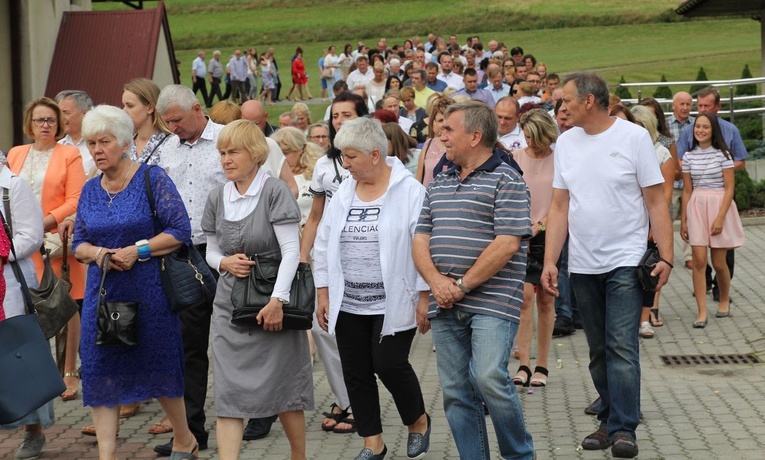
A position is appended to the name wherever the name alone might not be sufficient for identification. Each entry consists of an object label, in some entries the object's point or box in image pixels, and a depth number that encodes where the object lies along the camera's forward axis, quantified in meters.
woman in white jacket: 6.52
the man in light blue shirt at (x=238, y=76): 43.41
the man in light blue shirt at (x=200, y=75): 43.75
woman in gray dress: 6.46
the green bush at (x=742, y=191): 18.69
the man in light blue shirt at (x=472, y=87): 18.48
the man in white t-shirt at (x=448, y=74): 23.20
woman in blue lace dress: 6.66
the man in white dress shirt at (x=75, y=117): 9.02
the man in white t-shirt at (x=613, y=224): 6.68
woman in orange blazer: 8.38
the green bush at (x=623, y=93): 29.20
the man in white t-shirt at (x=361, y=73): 26.44
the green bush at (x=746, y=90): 29.88
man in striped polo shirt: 5.91
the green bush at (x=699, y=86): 29.95
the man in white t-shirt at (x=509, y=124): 9.77
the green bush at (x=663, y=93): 30.90
